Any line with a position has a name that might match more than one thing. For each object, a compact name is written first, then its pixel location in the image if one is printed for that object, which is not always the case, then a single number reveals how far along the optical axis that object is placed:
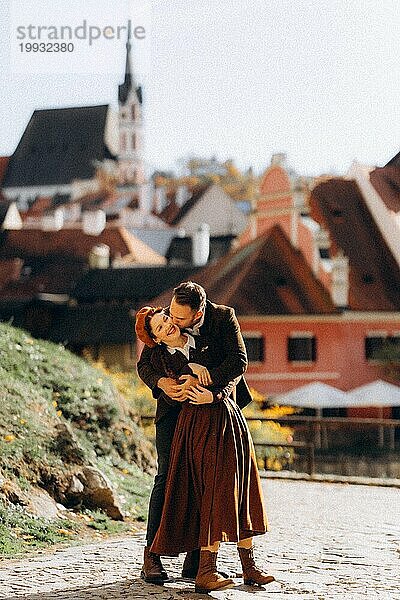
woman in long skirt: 7.73
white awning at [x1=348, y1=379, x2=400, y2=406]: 44.50
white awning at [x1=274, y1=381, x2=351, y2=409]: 43.62
